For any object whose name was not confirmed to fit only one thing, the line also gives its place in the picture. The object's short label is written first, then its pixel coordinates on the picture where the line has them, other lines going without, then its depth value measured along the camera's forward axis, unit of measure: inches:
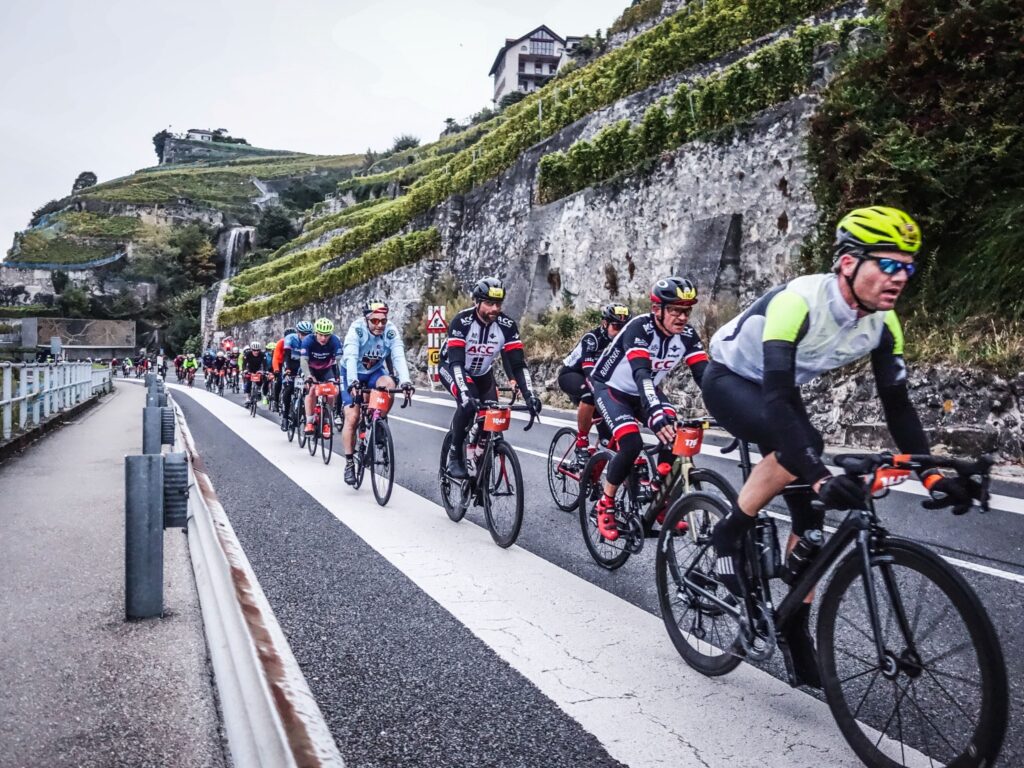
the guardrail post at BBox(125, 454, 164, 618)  165.6
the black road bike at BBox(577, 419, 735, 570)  175.5
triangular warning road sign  1058.1
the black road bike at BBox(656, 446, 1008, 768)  93.5
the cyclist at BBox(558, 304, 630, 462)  304.8
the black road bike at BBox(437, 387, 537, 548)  240.5
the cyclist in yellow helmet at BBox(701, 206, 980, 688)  112.7
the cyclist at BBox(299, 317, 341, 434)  466.9
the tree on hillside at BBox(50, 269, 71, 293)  3801.7
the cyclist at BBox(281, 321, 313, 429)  541.3
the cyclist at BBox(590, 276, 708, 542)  203.8
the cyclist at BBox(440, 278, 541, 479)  264.4
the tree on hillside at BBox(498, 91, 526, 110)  2856.8
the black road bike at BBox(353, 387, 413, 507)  314.0
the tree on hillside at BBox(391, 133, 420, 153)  4077.3
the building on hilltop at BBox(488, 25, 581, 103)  3587.6
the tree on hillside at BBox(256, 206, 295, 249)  3572.8
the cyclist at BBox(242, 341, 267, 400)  768.9
